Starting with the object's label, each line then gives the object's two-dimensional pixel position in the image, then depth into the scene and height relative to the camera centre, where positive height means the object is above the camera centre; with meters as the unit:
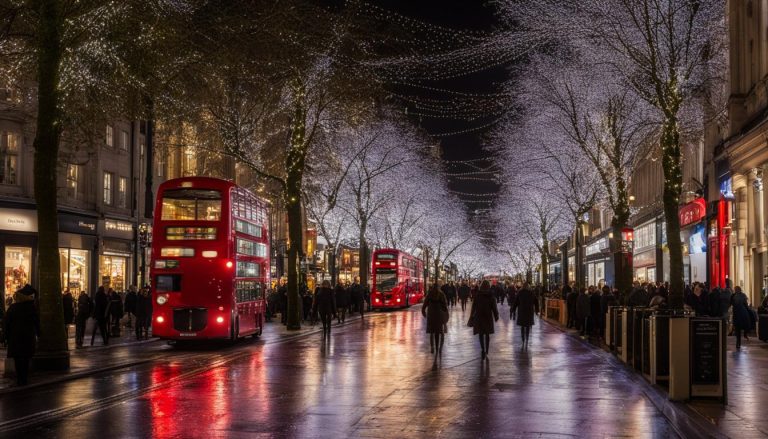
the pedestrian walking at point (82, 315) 26.30 -1.34
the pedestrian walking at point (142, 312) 29.28 -1.39
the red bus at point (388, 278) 57.94 -0.77
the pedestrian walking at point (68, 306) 27.30 -1.15
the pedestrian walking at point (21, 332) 16.22 -1.11
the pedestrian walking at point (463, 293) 60.96 -1.83
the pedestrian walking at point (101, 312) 26.88 -1.27
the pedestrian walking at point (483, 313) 21.78 -1.10
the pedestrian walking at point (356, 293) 50.72 -1.48
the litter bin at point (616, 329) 21.81 -1.50
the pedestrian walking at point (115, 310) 29.11 -1.33
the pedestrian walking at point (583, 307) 29.52 -1.33
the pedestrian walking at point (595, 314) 28.84 -1.51
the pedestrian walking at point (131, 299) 30.62 -1.04
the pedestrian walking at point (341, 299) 42.00 -1.47
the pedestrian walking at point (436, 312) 22.02 -1.09
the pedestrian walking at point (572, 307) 34.56 -1.61
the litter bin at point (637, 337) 17.44 -1.39
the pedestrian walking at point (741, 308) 25.77 -1.24
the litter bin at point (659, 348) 15.03 -1.36
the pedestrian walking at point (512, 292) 47.92 -1.54
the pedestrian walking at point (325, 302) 28.75 -1.11
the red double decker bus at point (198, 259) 25.06 +0.21
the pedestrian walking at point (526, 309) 26.48 -1.24
